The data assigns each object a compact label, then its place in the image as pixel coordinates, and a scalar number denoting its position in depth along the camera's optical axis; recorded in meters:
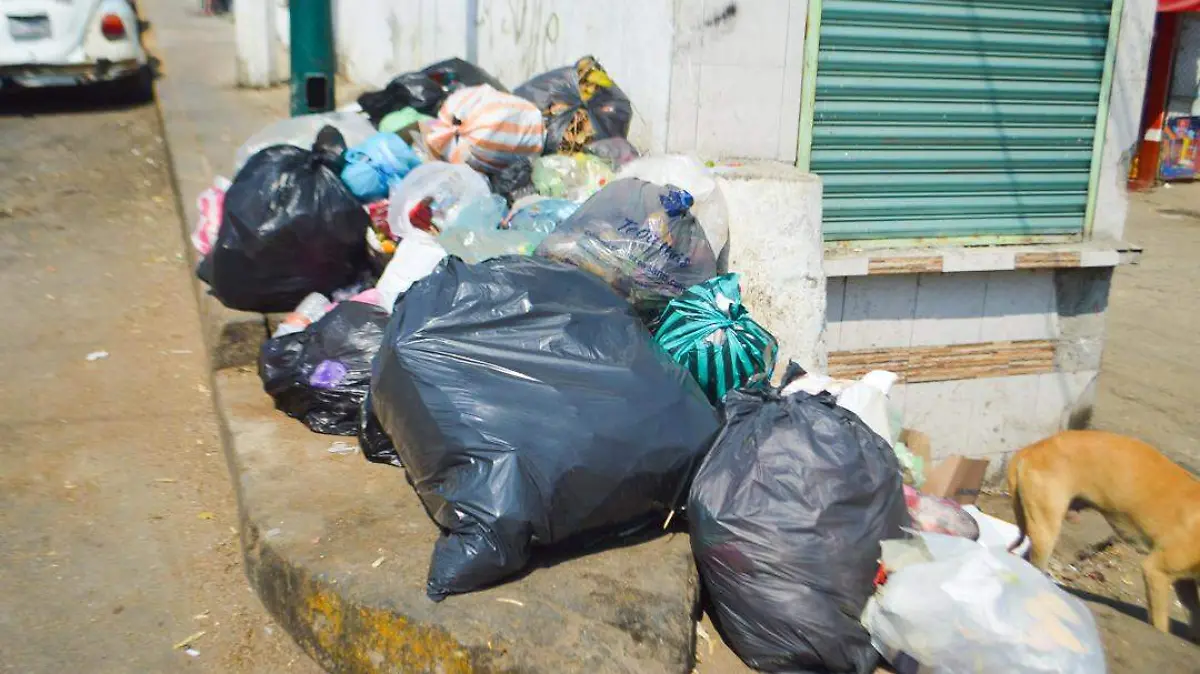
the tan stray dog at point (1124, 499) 4.11
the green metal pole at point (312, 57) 5.63
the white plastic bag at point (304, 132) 5.04
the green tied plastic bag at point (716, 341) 3.51
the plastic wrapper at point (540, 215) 4.09
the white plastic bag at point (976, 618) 2.62
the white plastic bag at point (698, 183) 4.11
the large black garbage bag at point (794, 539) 2.74
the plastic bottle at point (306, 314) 3.88
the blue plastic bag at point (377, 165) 4.40
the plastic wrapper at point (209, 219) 4.61
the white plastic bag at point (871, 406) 3.63
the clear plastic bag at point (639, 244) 3.67
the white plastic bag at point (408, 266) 3.89
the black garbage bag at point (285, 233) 4.05
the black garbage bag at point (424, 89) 5.35
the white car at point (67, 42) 7.55
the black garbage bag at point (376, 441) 3.29
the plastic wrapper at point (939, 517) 3.29
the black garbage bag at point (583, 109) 4.79
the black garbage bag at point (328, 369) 3.48
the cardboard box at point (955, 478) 4.07
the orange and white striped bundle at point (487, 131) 4.61
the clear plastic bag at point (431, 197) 4.22
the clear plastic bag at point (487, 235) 3.87
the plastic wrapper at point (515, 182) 4.58
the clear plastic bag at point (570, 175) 4.49
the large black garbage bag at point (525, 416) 2.61
